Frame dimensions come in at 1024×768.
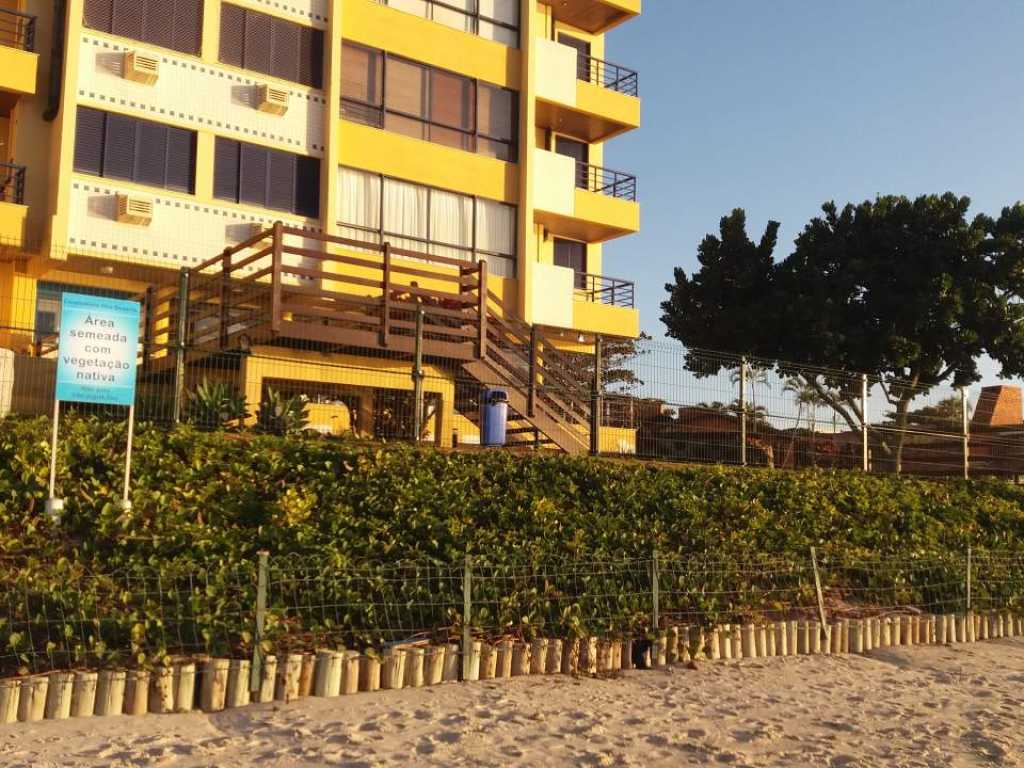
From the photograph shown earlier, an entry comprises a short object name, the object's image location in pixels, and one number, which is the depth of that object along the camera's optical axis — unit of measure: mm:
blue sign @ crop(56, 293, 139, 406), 11602
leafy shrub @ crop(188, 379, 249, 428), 14953
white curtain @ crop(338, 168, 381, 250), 23281
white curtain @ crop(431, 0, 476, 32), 25461
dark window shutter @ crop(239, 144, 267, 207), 22094
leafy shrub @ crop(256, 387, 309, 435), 15422
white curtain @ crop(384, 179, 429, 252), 23906
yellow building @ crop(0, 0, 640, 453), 18625
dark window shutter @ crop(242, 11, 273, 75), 22453
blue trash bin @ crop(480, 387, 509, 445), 18859
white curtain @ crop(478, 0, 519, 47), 26141
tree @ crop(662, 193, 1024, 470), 32875
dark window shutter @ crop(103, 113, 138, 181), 20500
